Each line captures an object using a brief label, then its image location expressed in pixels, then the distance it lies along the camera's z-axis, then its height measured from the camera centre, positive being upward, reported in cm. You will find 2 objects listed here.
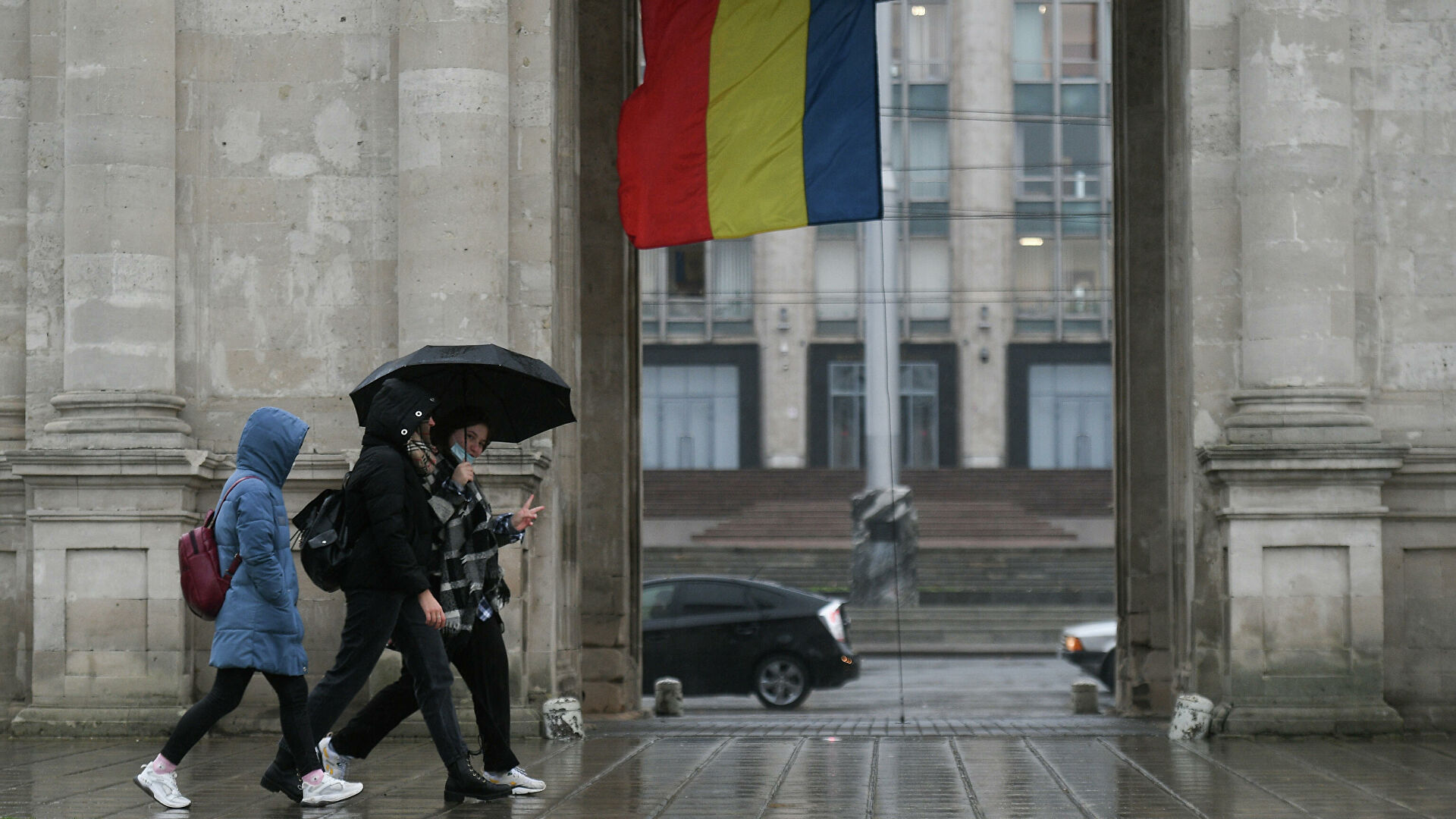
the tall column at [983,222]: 5781 +660
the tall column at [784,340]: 5878 +295
